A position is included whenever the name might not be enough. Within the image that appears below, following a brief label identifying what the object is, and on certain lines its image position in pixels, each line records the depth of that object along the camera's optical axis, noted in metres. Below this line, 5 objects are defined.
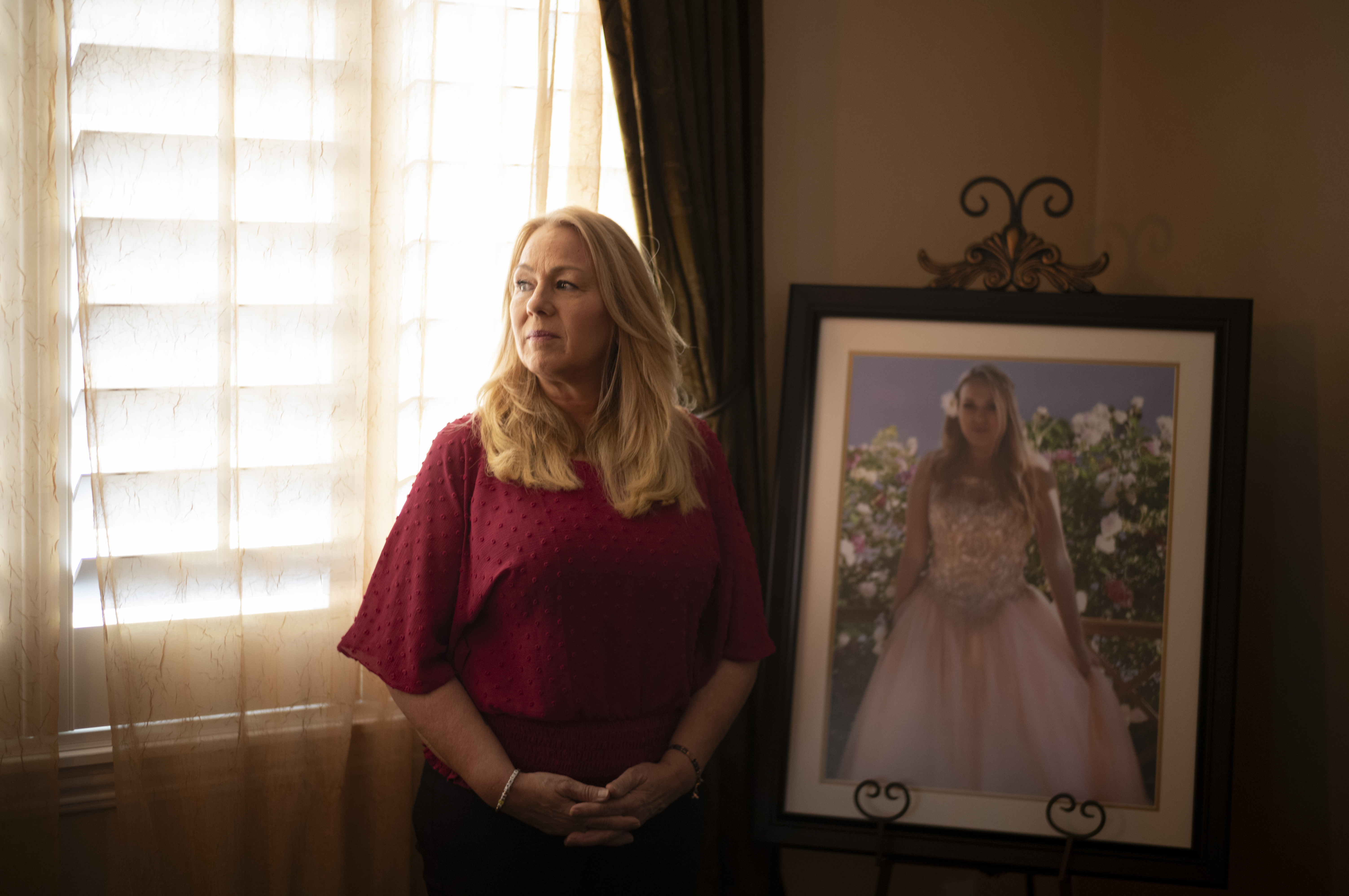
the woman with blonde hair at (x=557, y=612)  1.33
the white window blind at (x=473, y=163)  1.77
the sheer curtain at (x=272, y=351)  1.57
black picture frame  1.64
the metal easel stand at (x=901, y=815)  1.64
